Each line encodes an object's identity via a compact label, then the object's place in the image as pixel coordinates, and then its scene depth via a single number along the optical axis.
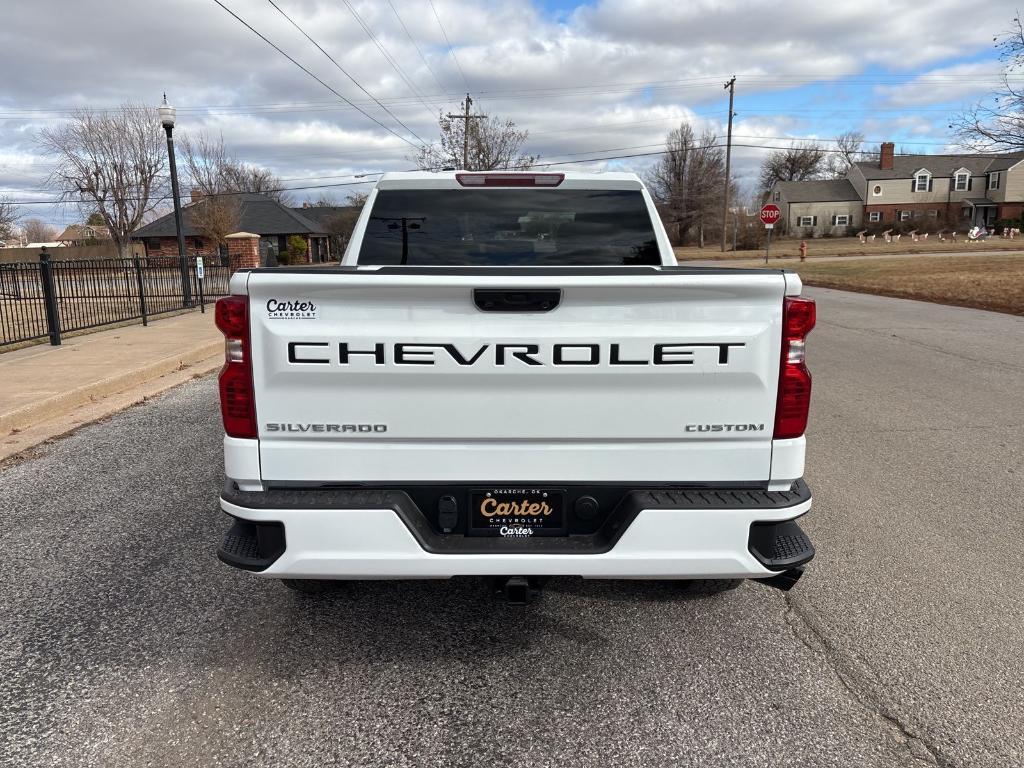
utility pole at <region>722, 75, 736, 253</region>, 55.00
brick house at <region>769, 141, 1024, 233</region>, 80.19
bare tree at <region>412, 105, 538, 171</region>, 43.88
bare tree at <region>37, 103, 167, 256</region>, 46.19
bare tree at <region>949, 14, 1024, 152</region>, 15.82
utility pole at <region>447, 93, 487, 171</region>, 42.18
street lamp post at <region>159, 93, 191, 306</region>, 17.02
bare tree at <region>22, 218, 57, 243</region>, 104.06
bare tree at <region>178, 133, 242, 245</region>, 45.06
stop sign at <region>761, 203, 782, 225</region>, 40.34
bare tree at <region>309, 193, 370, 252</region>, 65.94
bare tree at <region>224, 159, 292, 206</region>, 66.09
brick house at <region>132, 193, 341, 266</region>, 49.81
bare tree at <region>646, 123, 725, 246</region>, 79.06
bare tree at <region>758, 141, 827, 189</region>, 97.61
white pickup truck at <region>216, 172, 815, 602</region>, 2.66
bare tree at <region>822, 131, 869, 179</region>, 97.56
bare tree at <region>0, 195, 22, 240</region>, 61.97
